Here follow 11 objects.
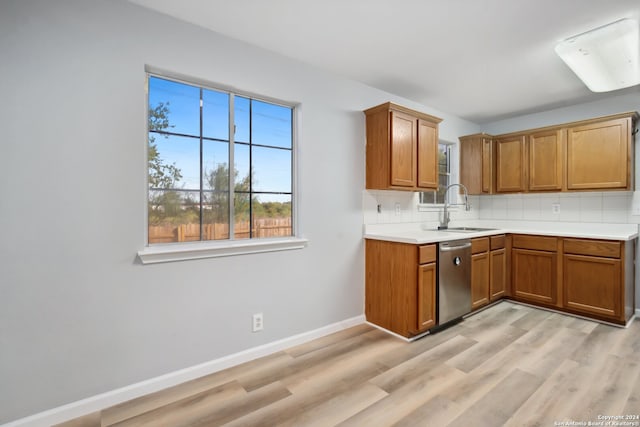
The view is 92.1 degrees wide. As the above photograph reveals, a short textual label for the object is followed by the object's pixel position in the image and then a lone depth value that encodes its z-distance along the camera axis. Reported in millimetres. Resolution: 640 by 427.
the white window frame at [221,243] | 1966
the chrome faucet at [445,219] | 3768
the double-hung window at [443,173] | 4035
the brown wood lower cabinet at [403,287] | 2666
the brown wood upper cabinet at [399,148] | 2895
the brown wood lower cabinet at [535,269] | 3375
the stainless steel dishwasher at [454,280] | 2854
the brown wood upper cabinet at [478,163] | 4070
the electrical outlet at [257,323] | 2379
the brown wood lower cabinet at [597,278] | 2949
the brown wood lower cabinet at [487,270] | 3285
